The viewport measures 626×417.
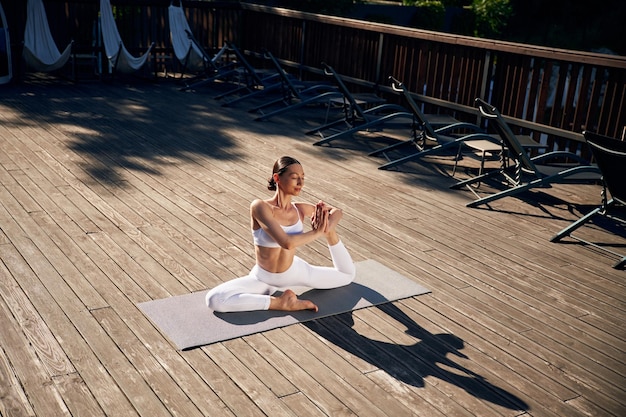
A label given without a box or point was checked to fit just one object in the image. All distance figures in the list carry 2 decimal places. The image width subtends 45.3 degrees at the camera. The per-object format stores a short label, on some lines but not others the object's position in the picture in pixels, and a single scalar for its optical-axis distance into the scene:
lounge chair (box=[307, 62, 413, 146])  7.81
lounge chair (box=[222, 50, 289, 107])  9.48
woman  3.87
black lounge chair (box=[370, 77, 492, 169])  6.94
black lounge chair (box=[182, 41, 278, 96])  10.30
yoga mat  3.70
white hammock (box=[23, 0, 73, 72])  10.76
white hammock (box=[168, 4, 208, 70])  11.55
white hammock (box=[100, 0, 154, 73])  11.16
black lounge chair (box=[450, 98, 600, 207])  5.89
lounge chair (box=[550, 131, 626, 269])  4.96
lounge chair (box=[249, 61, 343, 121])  8.91
